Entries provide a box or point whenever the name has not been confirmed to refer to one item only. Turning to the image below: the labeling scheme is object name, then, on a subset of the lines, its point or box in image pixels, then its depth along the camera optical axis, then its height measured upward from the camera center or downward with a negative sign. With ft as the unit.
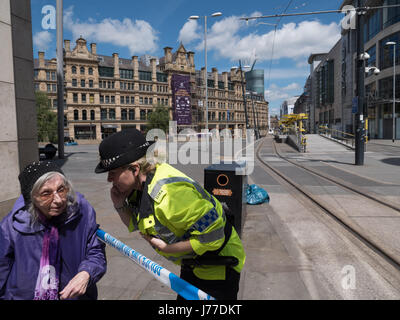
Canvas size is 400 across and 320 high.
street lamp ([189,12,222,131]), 80.00 +28.09
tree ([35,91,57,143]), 116.78 +9.13
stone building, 199.00 +41.33
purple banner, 225.97 +32.29
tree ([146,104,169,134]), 184.14 +13.33
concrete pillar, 17.88 +2.88
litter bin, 16.47 -2.89
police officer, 5.00 -1.34
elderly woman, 6.06 -2.25
